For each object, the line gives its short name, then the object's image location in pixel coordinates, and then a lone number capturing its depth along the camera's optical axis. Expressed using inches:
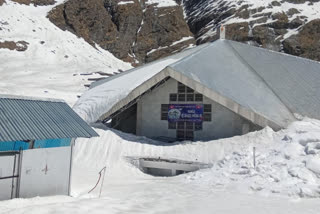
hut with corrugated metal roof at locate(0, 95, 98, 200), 335.3
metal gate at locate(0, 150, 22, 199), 338.6
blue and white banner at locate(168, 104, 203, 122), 693.8
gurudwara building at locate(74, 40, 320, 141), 629.6
